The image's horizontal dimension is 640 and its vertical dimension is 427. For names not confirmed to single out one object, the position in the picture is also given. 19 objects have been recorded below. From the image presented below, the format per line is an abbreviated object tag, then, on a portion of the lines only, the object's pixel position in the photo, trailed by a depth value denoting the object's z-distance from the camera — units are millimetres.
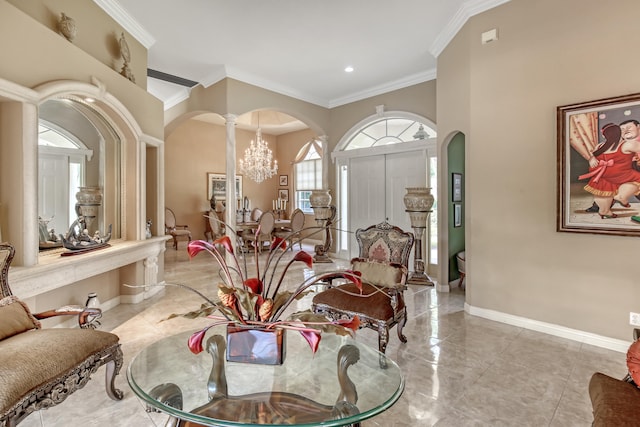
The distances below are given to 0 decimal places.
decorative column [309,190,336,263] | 6438
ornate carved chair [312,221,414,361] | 2586
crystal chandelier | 8391
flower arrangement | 1352
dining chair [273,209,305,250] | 7797
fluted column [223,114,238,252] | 5316
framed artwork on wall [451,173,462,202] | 4852
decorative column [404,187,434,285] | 4793
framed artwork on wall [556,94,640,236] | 2719
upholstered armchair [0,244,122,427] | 1484
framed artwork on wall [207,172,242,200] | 9289
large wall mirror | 2920
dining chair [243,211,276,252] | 7293
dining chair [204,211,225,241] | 7474
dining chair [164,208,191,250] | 7865
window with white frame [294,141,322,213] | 9688
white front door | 5777
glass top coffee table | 1321
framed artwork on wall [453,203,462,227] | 4930
